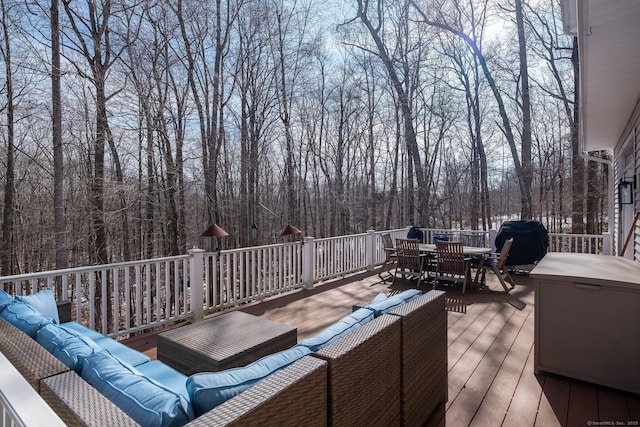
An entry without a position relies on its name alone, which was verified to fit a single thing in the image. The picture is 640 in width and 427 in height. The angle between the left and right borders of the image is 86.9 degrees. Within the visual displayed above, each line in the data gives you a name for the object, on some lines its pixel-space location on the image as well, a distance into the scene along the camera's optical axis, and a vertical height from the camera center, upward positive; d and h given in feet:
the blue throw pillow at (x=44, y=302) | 8.45 -2.18
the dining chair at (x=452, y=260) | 17.95 -2.74
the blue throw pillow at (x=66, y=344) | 5.03 -2.07
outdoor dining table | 18.28 -2.37
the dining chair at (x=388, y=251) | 21.91 -2.60
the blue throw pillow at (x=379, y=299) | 7.65 -2.03
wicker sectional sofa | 3.64 -2.18
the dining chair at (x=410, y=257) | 19.49 -2.73
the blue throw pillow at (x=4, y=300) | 7.57 -1.90
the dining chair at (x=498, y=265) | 18.47 -3.12
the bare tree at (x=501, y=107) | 34.60 +10.99
